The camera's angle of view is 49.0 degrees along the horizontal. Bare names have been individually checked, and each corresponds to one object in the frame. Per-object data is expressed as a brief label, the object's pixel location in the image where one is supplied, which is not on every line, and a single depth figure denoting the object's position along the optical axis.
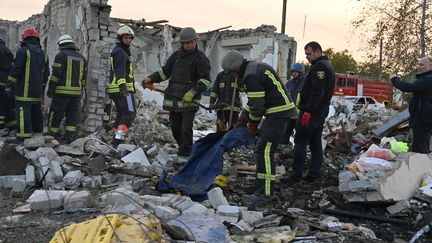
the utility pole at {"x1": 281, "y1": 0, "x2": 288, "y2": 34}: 25.14
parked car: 17.80
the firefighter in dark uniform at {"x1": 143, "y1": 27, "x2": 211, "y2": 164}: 6.09
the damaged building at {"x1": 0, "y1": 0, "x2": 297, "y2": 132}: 9.09
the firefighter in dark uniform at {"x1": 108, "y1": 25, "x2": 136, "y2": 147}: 6.90
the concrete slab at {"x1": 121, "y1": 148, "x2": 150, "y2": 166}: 6.06
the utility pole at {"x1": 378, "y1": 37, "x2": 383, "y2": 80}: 13.77
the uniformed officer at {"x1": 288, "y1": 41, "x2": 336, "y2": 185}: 5.66
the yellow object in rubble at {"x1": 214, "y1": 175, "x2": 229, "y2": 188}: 5.37
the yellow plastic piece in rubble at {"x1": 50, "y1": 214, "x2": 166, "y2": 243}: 3.09
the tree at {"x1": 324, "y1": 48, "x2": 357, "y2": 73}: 44.56
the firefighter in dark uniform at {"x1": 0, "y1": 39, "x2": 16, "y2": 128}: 8.11
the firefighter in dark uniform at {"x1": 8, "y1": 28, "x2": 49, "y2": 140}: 7.27
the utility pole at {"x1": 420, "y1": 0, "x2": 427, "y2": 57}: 13.05
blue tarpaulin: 5.02
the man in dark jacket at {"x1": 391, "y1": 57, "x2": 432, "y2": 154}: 5.94
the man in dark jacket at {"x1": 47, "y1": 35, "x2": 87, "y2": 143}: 7.47
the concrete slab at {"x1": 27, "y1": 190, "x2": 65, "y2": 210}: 4.31
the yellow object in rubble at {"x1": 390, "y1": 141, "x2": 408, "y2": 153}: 5.76
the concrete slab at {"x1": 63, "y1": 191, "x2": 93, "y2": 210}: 4.31
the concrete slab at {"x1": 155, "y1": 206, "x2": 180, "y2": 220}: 3.97
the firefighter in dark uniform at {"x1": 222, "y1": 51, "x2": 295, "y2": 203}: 4.90
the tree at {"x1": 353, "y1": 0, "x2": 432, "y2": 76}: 13.18
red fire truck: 25.20
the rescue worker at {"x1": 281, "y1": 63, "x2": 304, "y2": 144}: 8.22
